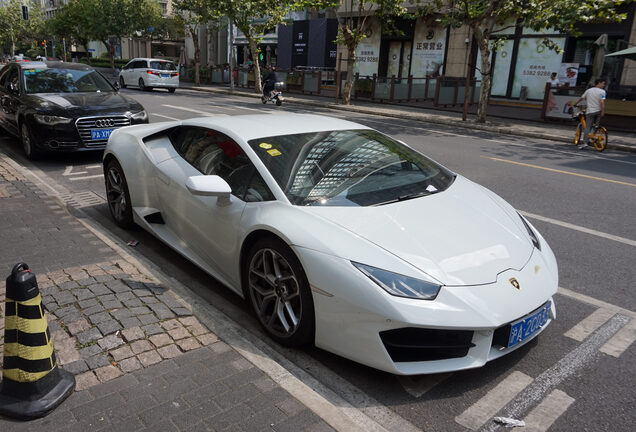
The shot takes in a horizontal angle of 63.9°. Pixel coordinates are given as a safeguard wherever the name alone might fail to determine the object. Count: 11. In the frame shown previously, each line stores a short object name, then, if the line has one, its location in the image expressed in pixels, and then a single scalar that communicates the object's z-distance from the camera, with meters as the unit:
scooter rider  22.09
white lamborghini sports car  2.72
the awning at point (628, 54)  16.38
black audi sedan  8.09
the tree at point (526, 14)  15.42
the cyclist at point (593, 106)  13.24
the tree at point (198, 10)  30.05
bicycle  13.20
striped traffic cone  2.46
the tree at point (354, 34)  21.20
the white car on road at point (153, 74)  27.06
